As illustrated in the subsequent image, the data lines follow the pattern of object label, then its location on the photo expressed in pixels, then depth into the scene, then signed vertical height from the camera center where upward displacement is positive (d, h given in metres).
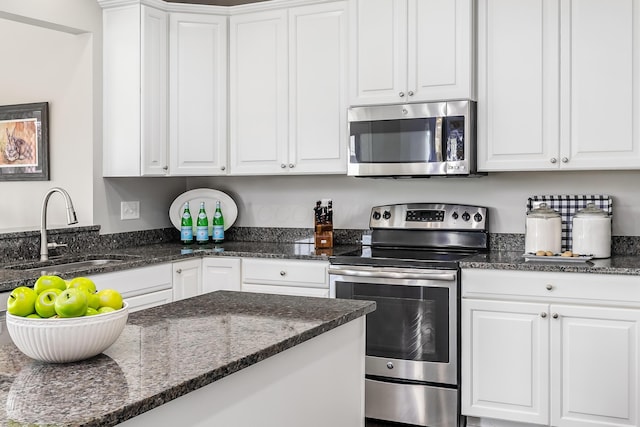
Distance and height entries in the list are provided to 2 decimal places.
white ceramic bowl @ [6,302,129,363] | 1.35 -0.27
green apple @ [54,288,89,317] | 1.36 -0.21
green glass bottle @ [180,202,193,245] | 4.29 -0.18
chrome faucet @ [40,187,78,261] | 3.43 -0.17
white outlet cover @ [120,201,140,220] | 4.12 -0.06
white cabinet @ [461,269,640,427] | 2.99 -0.67
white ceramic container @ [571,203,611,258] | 3.32 -0.16
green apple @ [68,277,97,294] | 1.45 -0.18
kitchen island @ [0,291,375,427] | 1.20 -0.35
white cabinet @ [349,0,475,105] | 3.46 +0.77
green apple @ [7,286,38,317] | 1.37 -0.21
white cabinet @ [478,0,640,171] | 3.20 +0.55
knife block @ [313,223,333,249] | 3.91 -0.21
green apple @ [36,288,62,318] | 1.37 -0.21
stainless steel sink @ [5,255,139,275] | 3.23 -0.33
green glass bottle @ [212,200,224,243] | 4.29 -0.17
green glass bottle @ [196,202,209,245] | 4.28 -0.18
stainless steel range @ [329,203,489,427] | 3.26 -0.64
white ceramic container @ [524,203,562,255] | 3.36 -0.16
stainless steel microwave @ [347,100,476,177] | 3.42 +0.31
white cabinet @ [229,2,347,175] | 3.80 +0.62
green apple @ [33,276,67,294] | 1.44 -0.18
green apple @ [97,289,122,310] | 1.46 -0.21
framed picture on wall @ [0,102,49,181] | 4.04 +0.35
